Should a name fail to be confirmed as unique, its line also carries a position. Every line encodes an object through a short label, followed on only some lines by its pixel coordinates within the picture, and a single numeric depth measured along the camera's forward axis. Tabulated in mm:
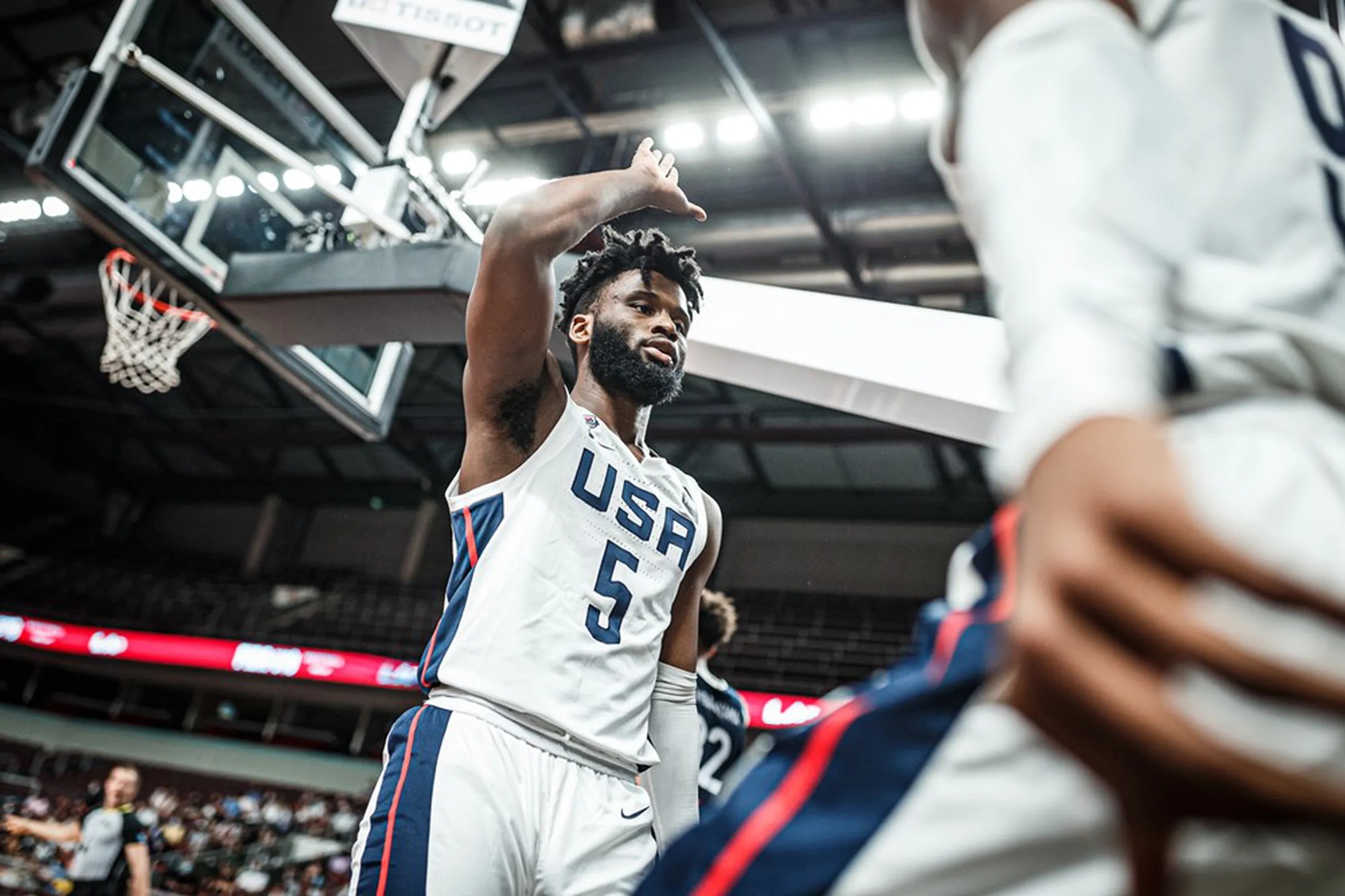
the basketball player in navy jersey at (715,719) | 3793
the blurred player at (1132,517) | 427
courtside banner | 13352
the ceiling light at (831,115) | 8867
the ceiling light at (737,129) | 9289
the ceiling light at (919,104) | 8625
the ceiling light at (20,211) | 13469
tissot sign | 3865
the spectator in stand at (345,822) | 10883
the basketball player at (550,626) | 1639
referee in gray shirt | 6316
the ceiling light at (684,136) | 9430
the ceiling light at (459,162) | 10602
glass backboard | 4223
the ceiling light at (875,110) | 8727
